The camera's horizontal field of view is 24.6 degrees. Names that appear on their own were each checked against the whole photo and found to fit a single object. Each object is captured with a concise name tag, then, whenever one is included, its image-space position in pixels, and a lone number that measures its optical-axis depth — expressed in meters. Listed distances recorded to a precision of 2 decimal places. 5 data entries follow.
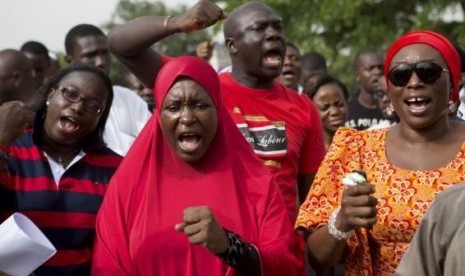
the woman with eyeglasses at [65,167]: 4.80
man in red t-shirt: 5.56
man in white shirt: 7.48
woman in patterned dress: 4.39
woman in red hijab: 4.58
